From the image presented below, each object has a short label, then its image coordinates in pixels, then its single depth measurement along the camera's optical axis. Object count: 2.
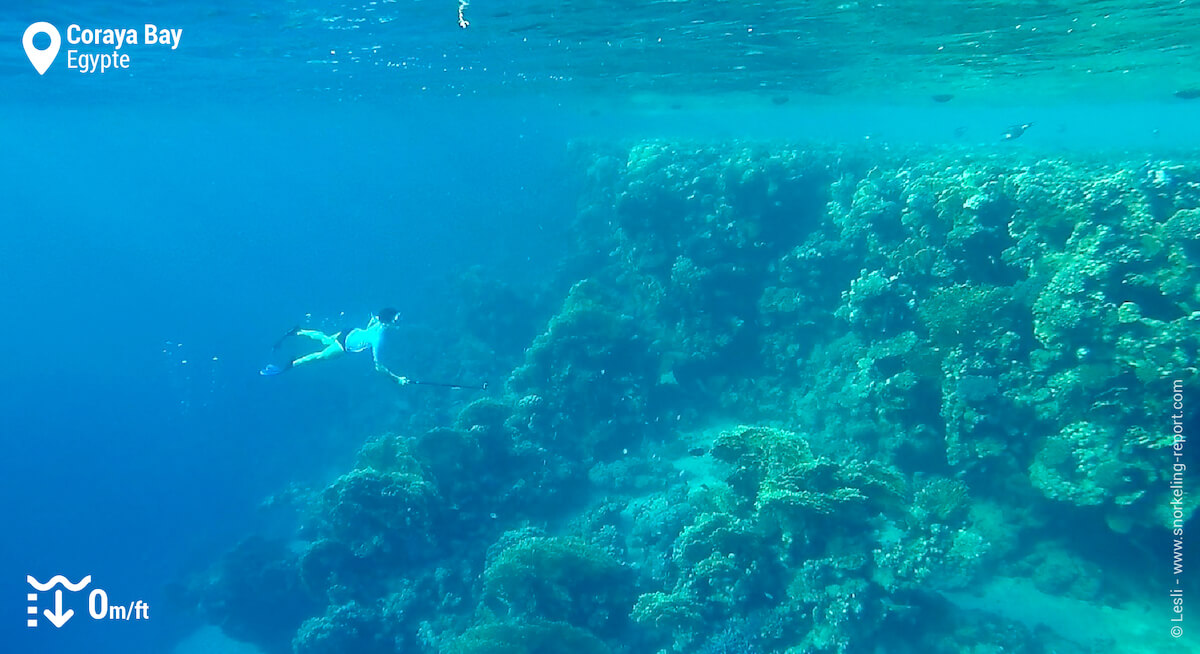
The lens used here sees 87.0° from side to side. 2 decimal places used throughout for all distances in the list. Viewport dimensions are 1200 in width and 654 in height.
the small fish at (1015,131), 16.65
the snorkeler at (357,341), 11.67
